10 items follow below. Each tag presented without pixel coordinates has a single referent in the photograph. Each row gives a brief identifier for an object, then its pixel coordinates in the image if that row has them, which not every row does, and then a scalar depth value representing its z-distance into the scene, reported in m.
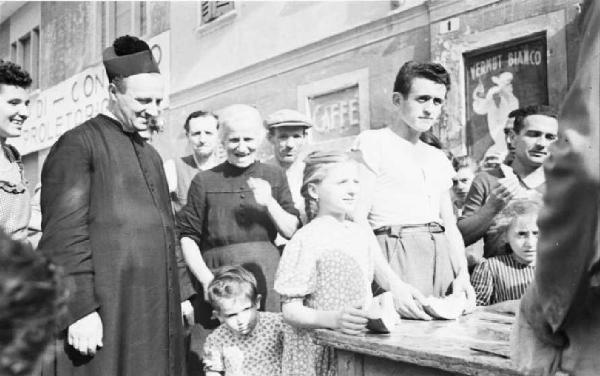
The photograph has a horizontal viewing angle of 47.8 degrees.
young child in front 2.82
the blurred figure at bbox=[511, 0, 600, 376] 1.13
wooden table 1.58
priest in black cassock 2.37
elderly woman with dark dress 3.22
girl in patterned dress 2.53
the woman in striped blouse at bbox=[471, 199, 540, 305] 3.12
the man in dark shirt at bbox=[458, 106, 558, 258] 3.29
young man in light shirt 3.00
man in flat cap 3.96
